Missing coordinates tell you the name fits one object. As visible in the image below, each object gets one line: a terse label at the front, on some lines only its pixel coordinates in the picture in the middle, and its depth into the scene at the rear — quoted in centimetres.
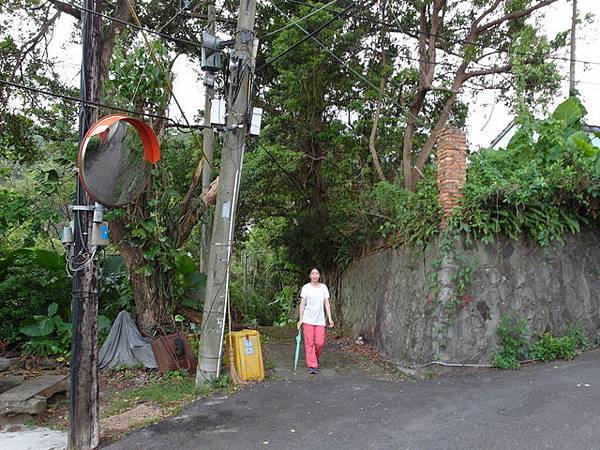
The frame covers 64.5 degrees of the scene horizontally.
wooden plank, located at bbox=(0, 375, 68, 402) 627
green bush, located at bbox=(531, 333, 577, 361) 714
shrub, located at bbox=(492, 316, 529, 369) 708
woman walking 751
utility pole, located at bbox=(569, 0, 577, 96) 1204
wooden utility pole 502
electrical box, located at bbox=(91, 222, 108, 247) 512
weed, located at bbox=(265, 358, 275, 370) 781
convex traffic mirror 478
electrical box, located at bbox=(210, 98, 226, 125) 723
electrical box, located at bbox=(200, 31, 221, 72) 732
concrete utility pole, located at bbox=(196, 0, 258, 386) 705
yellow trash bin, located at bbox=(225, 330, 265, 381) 712
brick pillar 729
